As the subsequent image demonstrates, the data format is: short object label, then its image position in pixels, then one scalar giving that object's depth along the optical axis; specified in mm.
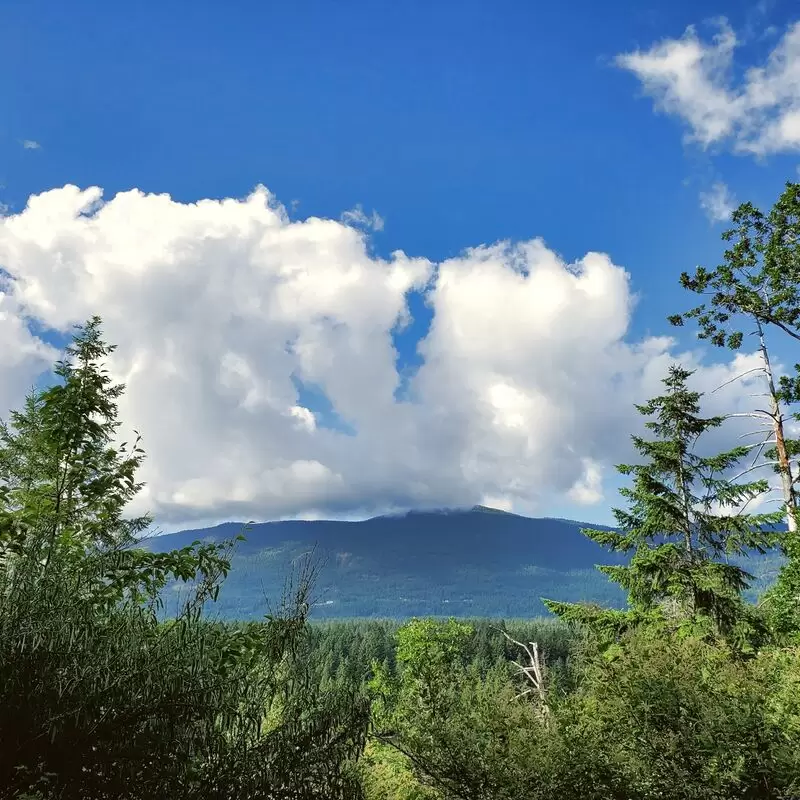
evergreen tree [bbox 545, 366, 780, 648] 16984
